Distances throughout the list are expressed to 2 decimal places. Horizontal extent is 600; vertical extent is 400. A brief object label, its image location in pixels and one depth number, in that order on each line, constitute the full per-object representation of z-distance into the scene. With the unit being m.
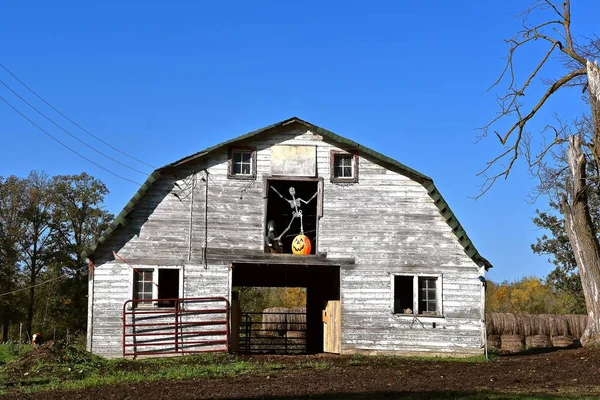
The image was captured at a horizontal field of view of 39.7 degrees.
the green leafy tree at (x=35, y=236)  54.06
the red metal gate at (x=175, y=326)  24.38
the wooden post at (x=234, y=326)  25.36
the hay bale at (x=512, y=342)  40.06
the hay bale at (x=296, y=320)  40.86
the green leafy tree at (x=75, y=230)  53.78
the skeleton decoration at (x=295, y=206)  26.20
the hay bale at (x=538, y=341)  40.94
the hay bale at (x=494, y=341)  39.83
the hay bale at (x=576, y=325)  42.03
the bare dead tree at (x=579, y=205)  26.19
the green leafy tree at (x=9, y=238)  52.53
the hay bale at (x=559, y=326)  42.06
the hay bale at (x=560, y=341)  41.08
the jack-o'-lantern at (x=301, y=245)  25.98
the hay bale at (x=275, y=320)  40.97
